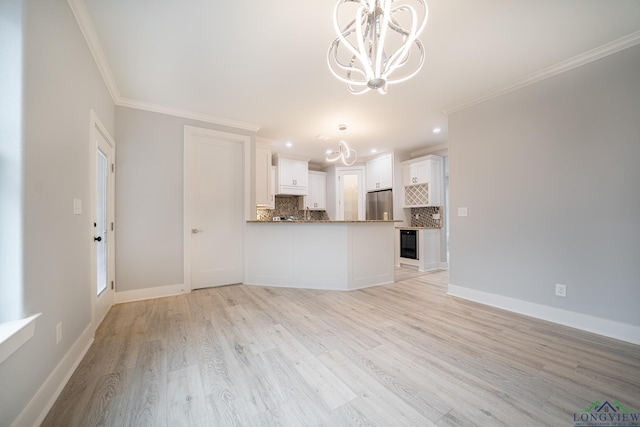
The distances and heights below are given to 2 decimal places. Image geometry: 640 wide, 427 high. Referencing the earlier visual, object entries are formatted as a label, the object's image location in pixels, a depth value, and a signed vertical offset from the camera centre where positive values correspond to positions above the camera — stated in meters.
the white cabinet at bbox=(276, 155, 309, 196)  5.52 +0.90
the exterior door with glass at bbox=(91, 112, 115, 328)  2.24 -0.08
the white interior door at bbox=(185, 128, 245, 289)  3.51 +0.11
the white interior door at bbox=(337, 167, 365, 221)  6.32 +0.58
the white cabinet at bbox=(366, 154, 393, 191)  5.67 +0.99
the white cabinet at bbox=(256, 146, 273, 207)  4.55 +0.71
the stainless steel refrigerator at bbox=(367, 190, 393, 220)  5.65 +0.21
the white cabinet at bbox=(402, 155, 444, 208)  5.10 +0.69
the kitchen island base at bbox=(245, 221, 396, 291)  3.53 -0.61
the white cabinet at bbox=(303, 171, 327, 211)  6.34 +0.59
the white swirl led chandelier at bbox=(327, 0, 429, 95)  1.31 +1.09
